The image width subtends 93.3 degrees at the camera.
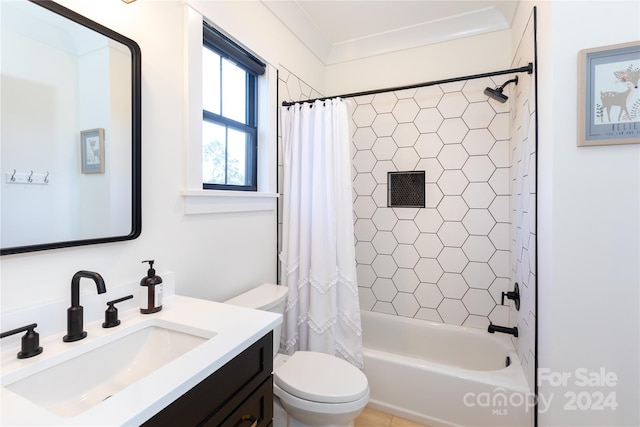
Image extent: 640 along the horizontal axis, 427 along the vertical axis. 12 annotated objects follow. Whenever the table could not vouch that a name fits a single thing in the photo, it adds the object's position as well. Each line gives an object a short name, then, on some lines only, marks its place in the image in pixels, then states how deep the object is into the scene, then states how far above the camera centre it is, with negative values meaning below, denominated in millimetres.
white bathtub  1602 -1020
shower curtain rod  1548 +753
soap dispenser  1071 -295
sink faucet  854 -296
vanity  607 -404
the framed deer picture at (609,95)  1106 +431
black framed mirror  814 +241
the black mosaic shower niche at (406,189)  2391 +161
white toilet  1291 -793
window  1573 +544
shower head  1812 +701
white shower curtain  1785 -194
